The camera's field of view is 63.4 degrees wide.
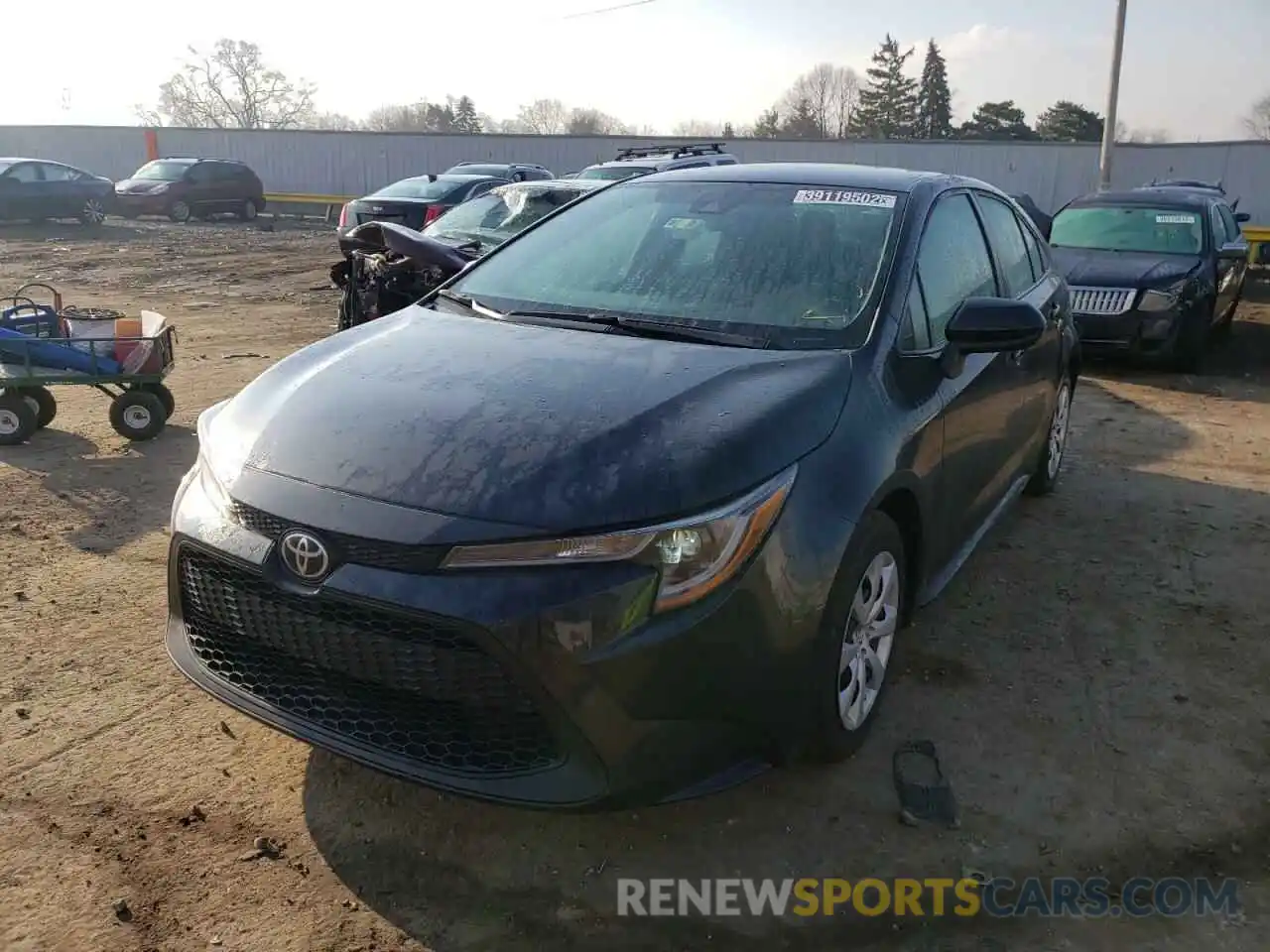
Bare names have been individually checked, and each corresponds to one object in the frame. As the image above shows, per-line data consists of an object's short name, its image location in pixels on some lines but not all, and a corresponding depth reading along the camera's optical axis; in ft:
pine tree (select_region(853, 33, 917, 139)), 215.92
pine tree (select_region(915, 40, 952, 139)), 217.56
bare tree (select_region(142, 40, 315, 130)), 255.29
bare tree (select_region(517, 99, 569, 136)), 279.08
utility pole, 66.08
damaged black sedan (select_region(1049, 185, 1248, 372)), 29.50
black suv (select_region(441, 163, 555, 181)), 59.43
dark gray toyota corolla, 7.59
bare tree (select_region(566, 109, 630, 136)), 234.85
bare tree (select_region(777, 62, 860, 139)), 233.55
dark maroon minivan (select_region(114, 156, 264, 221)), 80.69
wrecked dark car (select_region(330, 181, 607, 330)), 21.76
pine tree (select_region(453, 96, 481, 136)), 248.42
